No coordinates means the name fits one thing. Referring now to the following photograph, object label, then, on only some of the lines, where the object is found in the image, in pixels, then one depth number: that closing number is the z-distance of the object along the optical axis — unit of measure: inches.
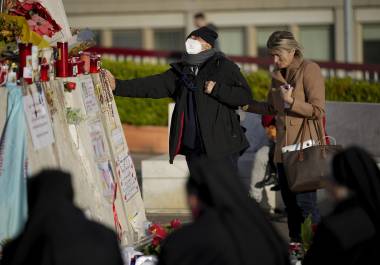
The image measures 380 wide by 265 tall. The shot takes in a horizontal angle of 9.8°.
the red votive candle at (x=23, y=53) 524.2
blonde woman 629.0
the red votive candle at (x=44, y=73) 538.1
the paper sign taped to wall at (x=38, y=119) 522.6
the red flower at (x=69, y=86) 557.1
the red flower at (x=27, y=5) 568.8
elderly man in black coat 615.6
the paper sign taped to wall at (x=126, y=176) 603.9
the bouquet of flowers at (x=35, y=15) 568.0
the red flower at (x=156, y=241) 581.6
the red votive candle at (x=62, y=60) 552.4
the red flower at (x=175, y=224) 592.7
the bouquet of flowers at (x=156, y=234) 581.6
